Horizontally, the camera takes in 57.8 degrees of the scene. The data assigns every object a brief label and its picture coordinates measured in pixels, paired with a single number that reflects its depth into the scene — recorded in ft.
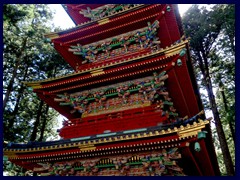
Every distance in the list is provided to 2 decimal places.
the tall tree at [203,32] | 59.62
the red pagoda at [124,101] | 24.26
